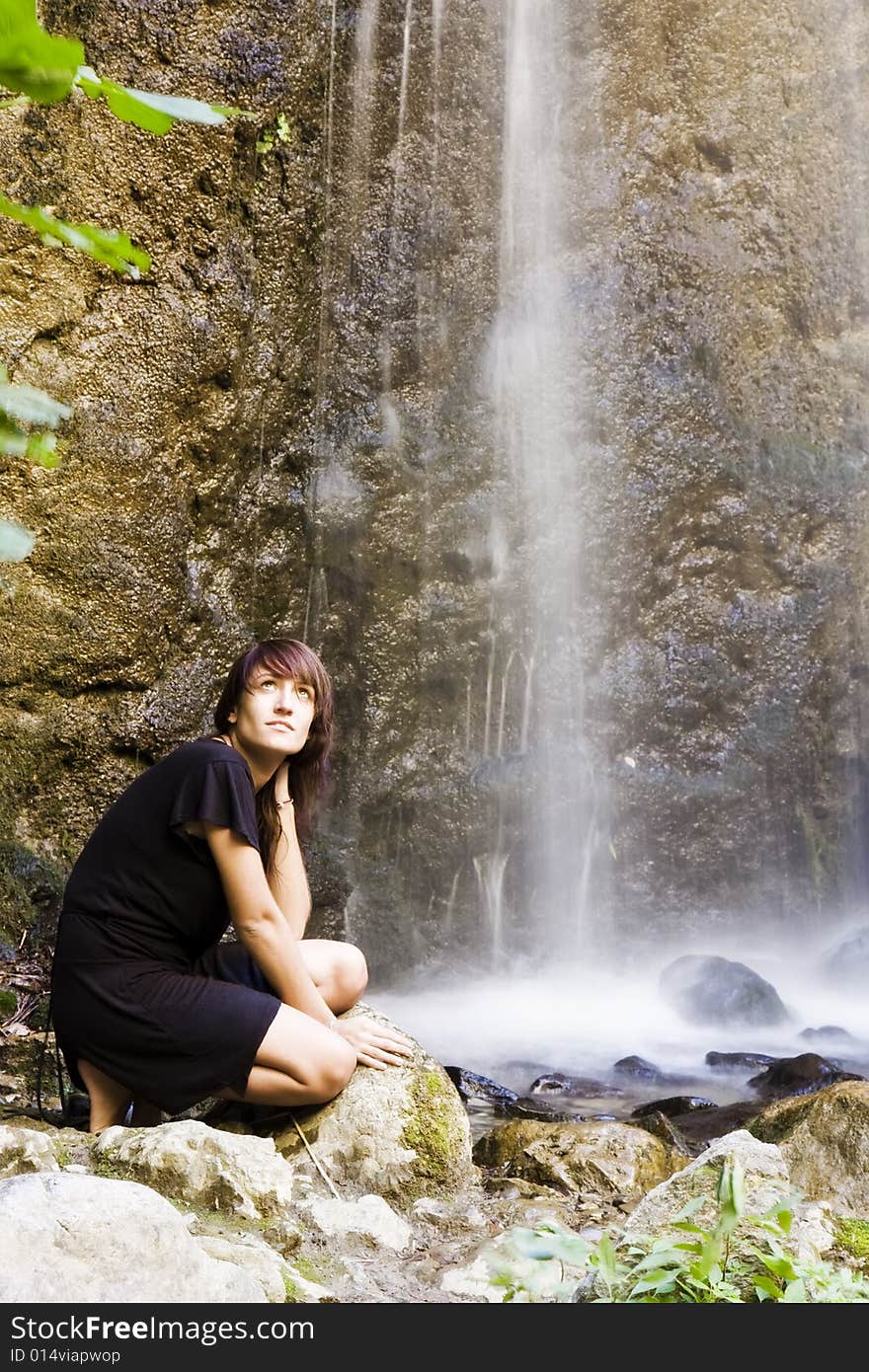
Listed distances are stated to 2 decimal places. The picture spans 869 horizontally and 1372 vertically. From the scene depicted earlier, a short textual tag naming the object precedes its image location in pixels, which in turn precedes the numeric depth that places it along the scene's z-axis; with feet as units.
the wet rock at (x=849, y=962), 22.66
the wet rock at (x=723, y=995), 19.54
